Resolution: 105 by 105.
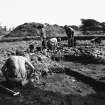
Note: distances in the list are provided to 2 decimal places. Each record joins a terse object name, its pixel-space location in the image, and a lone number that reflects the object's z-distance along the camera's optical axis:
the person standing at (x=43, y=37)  13.57
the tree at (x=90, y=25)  35.92
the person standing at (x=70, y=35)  15.17
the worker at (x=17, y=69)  5.21
